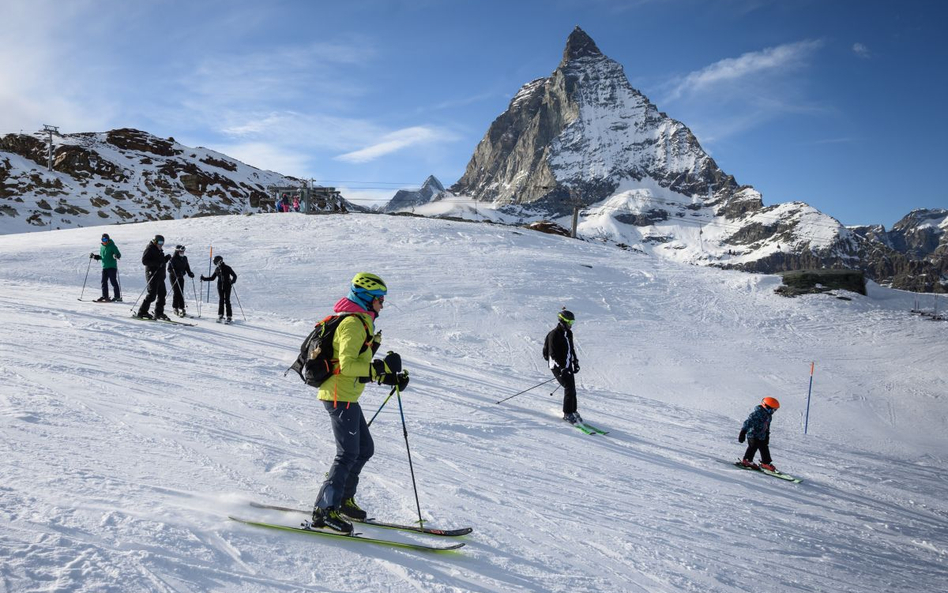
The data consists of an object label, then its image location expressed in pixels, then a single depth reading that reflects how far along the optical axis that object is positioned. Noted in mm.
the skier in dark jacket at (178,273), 11961
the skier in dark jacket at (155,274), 11054
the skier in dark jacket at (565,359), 7824
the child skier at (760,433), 7168
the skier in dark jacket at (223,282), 12188
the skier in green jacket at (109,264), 12453
